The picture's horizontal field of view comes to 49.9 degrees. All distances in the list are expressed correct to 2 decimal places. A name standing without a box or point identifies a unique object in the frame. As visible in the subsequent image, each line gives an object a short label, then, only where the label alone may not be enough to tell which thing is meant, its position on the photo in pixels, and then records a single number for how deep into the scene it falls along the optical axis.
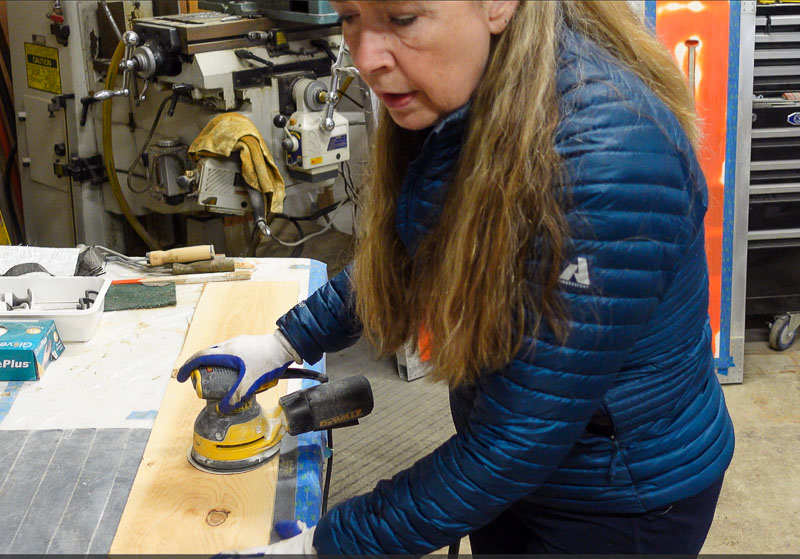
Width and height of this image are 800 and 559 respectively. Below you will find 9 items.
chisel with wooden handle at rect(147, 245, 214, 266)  1.73
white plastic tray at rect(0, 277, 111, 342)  1.41
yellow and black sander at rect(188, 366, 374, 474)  1.11
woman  0.78
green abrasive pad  1.56
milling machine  2.46
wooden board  0.98
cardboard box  1.29
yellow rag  2.41
